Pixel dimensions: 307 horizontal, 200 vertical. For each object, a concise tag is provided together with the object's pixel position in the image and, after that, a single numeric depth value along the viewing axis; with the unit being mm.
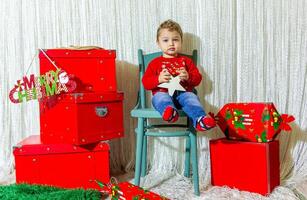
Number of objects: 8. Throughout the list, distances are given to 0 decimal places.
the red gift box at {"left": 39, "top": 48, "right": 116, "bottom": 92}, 1595
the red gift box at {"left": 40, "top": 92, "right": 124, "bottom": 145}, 1511
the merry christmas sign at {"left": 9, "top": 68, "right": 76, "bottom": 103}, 1524
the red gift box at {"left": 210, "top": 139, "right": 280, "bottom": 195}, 1441
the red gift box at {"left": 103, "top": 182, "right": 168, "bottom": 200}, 1207
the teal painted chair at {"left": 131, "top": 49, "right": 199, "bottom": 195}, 1496
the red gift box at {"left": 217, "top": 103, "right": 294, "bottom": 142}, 1464
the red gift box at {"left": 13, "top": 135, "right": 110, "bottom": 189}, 1537
